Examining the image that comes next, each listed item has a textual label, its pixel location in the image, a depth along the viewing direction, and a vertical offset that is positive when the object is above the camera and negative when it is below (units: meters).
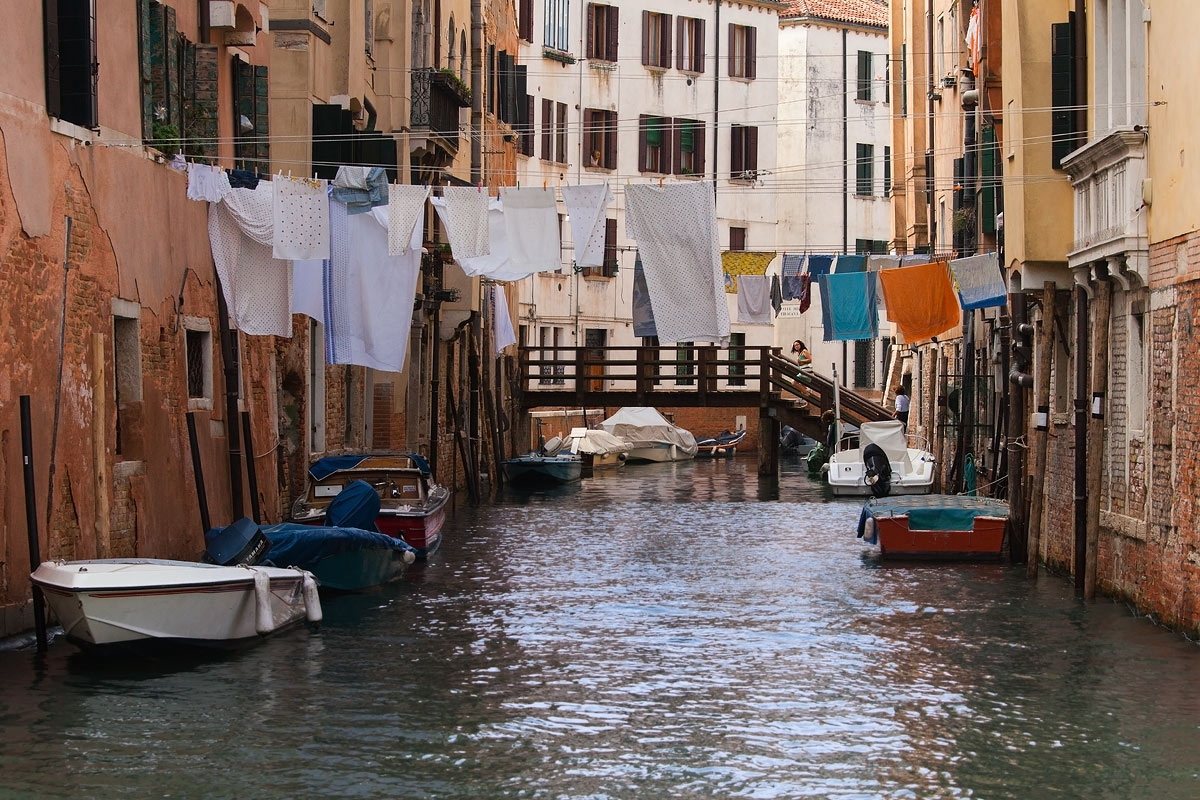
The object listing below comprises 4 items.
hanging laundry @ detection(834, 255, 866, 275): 33.34 +2.53
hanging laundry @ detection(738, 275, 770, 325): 36.31 +2.01
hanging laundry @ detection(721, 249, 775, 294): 36.47 +2.82
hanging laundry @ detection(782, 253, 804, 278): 35.03 +2.66
